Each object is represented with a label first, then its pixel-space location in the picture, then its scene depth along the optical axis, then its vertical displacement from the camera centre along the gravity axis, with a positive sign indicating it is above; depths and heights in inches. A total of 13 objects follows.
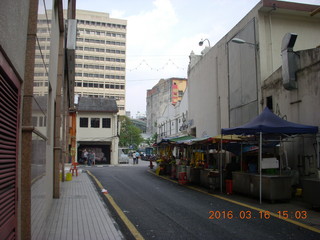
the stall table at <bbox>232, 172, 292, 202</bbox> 401.4 -48.1
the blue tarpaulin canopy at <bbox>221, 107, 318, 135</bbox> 420.2 +28.6
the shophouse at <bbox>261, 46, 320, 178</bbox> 468.1 +68.3
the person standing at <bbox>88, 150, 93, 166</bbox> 1434.1 -38.4
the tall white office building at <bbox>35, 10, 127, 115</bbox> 3868.1 +1133.9
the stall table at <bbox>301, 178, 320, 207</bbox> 344.8 -46.6
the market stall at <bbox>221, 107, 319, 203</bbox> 405.7 +23.0
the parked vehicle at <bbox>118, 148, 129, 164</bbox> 1684.9 -50.7
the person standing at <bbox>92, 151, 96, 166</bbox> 1449.1 -43.2
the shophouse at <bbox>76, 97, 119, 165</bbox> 1581.0 +89.5
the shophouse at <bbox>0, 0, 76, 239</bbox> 124.0 +13.4
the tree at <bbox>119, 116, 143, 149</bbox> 2719.0 +128.0
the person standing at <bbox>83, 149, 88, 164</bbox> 1464.7 -28.1
